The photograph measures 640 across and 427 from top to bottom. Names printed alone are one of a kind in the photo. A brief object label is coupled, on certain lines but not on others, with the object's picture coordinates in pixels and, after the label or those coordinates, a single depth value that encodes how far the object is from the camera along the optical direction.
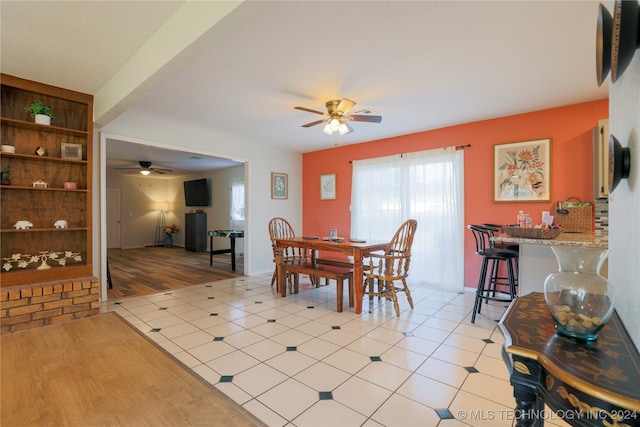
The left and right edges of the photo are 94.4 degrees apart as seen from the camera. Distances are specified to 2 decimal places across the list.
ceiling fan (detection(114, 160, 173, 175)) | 7.00
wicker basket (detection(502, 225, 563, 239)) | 2.50
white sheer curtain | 4.27
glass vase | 0.89
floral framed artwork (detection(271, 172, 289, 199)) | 5.72
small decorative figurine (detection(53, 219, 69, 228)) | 3.19
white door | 8.82
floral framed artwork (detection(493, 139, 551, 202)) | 3.63
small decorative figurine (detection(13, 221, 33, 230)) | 2.95
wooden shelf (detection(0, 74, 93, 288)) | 2.98
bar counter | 2.50
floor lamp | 9.84
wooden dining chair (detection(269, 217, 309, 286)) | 4.32
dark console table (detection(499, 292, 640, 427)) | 0.65
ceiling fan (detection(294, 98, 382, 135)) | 3.11
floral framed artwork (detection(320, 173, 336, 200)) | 5.76
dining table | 3.30
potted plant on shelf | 2.98
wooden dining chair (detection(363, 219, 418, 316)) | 3.23
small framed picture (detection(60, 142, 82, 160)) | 3.25
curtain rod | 4.20
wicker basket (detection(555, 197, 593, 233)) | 3.31
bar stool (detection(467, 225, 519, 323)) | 2.99
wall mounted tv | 8.63
